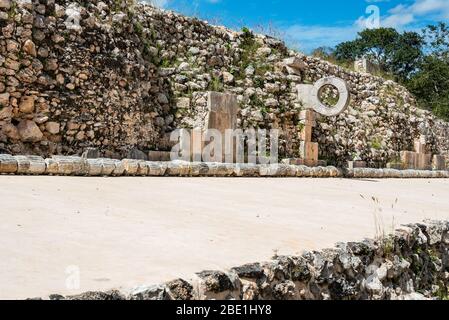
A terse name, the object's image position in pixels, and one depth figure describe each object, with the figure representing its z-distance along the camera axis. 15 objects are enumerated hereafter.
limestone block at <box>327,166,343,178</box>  12.89
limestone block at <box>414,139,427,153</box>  20.19
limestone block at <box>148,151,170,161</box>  11.00
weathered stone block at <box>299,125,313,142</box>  14.34
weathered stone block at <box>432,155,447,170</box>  20.89
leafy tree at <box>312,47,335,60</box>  19.18
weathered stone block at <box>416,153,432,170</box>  19.97
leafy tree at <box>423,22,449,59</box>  40.78
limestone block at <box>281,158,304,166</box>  13.26
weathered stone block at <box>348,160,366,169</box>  16.19
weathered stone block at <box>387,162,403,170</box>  18.25
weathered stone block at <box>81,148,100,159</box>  9.57
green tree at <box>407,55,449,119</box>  38.66
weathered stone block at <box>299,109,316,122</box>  14.48
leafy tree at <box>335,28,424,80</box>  49.44
